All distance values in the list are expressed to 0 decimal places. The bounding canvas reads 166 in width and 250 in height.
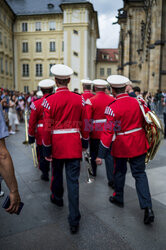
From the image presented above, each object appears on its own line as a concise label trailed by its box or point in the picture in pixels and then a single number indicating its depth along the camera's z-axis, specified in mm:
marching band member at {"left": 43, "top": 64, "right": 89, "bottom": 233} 3492
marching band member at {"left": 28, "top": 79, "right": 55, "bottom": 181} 4910
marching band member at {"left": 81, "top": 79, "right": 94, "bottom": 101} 6625
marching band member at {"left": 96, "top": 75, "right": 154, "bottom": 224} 3686
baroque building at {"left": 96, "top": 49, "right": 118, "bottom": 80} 69562
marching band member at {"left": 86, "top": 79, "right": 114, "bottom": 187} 5266
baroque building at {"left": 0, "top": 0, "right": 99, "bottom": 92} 47969
